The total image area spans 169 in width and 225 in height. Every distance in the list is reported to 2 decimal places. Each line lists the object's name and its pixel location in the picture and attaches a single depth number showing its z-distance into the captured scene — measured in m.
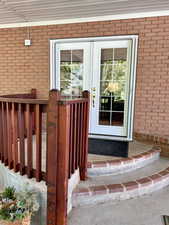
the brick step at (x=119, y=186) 2.15
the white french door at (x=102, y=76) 3.51
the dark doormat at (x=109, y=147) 2.97
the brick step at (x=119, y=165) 2.56
